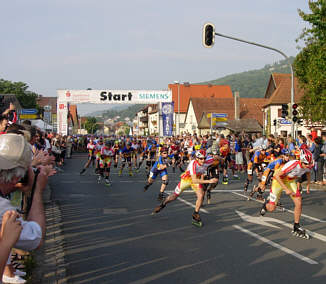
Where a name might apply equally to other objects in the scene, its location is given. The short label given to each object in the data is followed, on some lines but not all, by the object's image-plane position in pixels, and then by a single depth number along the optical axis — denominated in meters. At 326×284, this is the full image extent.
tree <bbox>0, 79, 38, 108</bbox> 87.44
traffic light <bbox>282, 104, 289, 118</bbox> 21.70
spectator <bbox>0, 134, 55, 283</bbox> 2.70
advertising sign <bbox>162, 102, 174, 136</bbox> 39.76
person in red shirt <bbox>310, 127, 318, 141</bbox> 21.33
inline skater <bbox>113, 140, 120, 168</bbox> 25.87
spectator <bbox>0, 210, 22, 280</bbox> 2.47
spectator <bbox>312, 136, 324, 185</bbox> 19.00
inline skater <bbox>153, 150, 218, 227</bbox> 10.19
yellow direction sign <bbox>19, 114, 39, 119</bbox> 31.32
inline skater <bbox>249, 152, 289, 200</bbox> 11.06
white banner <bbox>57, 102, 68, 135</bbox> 40.72
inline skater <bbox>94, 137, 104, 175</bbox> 19.84
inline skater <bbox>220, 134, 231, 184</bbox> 20.27
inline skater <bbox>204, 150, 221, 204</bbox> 13.65
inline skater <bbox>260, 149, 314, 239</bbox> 9.08
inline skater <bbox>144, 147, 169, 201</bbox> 14.98
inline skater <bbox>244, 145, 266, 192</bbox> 15.80
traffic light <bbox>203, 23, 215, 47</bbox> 18.33
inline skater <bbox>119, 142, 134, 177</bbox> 24.31
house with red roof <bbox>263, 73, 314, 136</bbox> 58.00
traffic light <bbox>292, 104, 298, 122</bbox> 20.84
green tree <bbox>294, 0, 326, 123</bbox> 22.83
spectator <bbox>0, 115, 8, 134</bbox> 7.80
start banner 40.78
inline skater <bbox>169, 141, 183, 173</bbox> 25.79
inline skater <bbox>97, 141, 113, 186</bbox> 19.30
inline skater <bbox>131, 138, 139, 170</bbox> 25.34
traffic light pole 19.32
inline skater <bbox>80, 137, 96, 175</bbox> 22.99
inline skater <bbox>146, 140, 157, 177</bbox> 22.94
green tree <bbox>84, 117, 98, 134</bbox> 164.75
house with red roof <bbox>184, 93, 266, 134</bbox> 75.69
